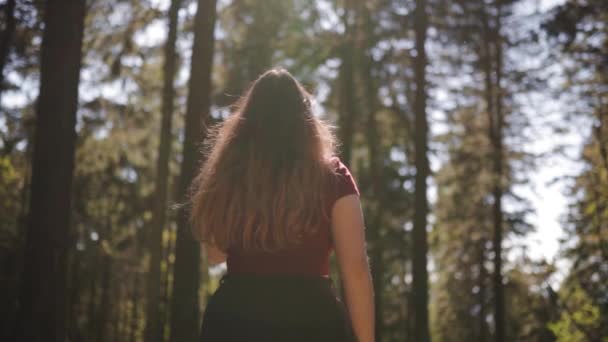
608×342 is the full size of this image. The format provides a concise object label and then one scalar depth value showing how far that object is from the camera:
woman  3.15
